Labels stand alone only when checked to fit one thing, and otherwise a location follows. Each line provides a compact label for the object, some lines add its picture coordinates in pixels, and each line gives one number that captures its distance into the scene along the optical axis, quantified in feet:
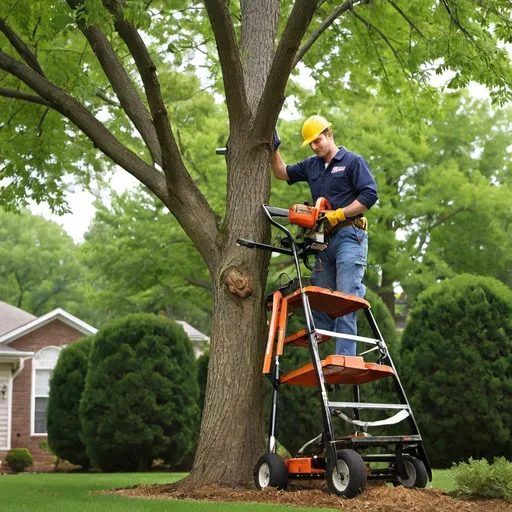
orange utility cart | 17.44
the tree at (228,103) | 21.61
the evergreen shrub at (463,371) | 36.14
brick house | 73.05
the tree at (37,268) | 144.66
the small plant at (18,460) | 64.99
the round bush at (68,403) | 58.18
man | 21.09
